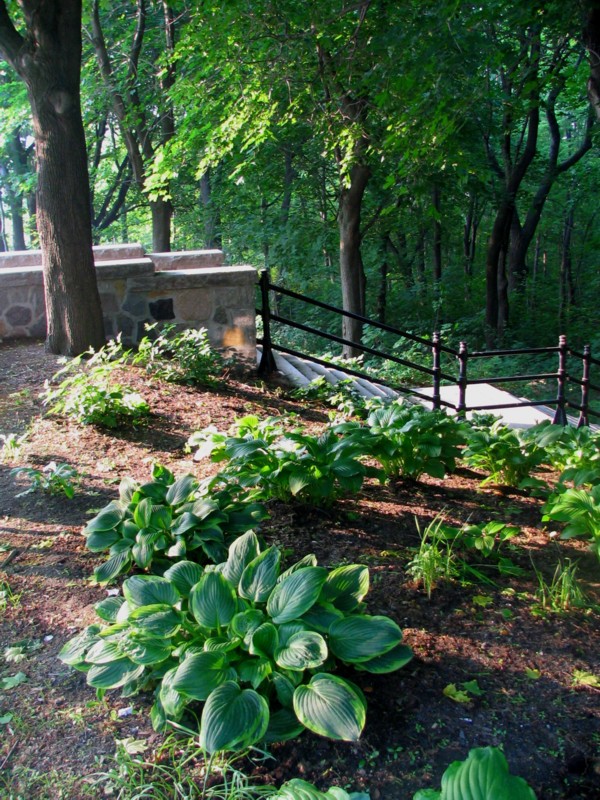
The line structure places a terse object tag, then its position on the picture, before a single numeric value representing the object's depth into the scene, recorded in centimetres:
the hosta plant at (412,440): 363
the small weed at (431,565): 275
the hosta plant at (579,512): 280
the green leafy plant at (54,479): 346
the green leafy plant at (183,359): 559
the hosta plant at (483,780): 147
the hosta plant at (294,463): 315
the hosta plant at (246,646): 187
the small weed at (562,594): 264
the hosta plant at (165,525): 269
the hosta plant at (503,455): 383
